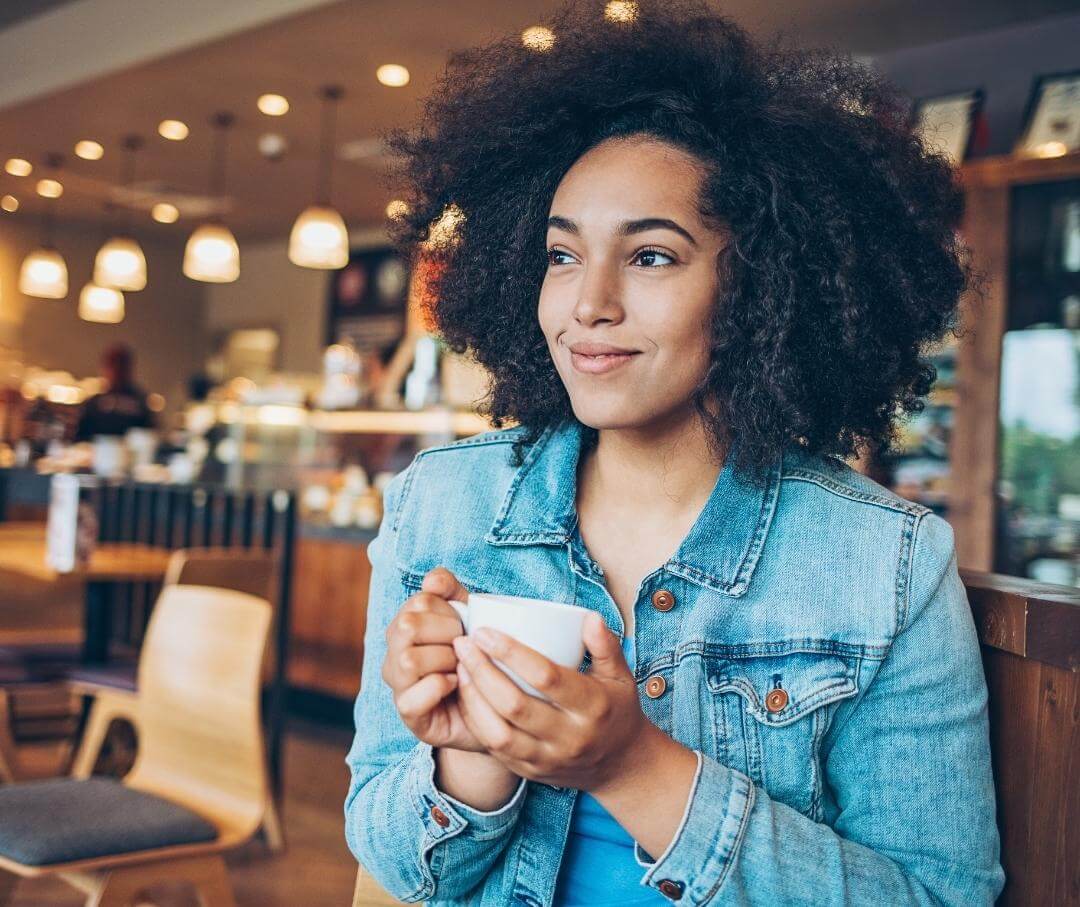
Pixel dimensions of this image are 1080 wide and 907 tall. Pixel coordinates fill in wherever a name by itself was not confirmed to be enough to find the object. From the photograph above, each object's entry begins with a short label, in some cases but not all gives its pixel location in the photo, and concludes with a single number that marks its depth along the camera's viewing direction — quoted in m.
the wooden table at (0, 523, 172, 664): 3.23
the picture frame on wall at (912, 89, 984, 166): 4.29
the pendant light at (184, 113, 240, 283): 5.88
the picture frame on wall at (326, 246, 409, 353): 9.42
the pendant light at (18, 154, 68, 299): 7.23
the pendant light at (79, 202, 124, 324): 7.52
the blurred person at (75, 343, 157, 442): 7.36
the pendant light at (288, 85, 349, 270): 5.46
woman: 0.96
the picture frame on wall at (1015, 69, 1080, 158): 4.04
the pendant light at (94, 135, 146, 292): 6.42
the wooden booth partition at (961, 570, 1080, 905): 0.95
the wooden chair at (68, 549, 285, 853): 2.84
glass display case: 5.06
